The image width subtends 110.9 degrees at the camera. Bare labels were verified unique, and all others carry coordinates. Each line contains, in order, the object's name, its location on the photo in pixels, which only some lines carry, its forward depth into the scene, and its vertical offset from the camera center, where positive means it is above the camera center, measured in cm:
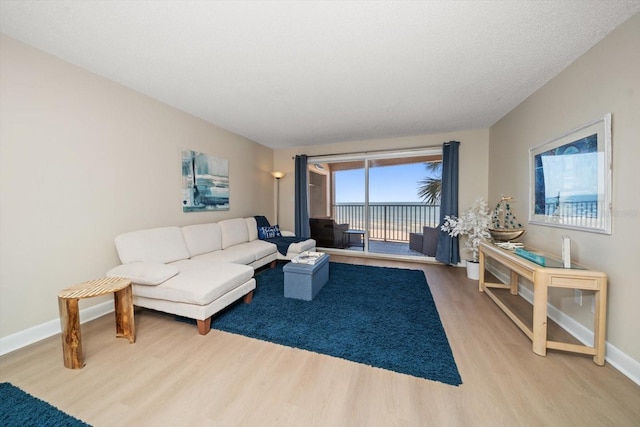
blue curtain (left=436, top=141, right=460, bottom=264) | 379 +24
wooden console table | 149 -61
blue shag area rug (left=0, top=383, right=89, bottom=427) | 109 -105
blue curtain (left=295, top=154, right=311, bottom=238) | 480 +19
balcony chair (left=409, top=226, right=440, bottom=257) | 417 -66
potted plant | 305 -29
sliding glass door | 429 +20
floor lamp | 520 +30
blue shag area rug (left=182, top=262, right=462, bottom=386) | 156 -105
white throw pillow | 187 -55
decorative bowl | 238 -29
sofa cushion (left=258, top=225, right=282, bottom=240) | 413 -45
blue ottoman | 247 -82
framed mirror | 159 +24
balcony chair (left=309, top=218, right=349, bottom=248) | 495 -53
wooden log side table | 143 -67
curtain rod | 405 +112
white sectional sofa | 185 -61
